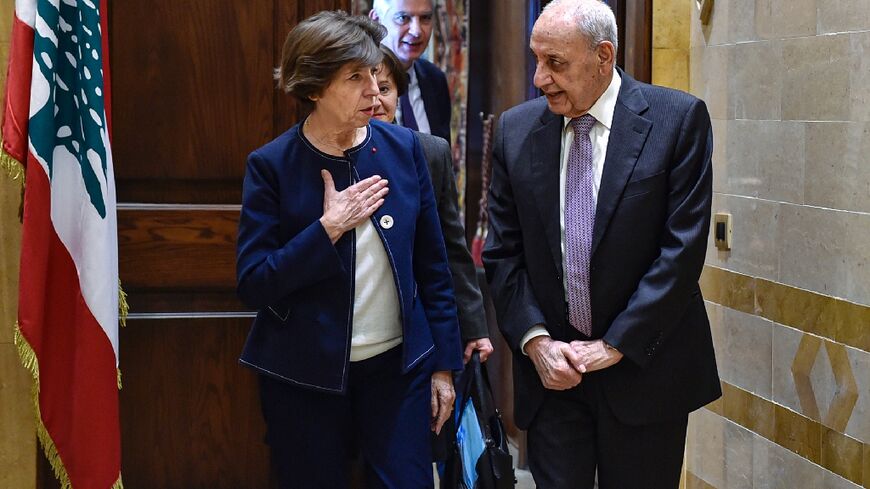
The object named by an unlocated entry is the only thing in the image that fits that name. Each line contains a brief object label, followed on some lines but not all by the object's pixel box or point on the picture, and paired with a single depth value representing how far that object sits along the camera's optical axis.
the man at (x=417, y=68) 5.34
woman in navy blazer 2.60
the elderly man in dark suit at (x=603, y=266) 2.60
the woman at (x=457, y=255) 2.99
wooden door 3.76
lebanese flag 3.18
